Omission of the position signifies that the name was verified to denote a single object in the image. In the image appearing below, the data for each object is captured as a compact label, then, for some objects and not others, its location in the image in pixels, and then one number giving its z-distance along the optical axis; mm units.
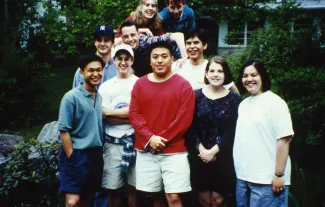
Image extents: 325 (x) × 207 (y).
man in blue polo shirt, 3822
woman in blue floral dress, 3912
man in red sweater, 3885
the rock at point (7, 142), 6368
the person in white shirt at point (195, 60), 4383
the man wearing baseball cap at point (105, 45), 4805
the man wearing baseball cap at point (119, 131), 4199
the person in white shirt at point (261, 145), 3426
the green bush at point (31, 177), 4891
